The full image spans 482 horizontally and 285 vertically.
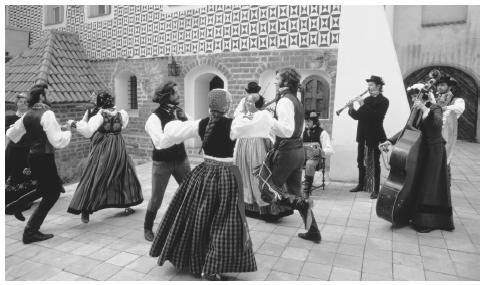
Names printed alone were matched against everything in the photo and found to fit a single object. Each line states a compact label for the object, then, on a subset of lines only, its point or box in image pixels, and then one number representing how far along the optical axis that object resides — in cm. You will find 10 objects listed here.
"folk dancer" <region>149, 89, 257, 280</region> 298
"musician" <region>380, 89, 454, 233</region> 428
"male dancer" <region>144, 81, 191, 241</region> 369
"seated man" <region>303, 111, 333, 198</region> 591
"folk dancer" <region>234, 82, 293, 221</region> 473
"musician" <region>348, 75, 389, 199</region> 600
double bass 425
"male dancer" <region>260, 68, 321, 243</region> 384
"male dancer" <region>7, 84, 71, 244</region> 400
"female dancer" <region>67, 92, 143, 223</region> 469
